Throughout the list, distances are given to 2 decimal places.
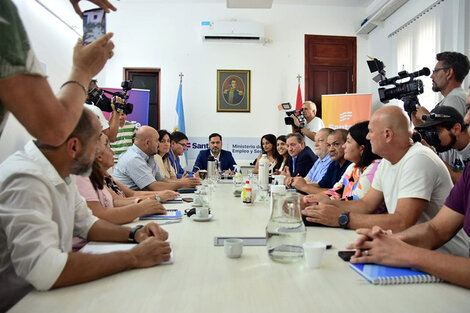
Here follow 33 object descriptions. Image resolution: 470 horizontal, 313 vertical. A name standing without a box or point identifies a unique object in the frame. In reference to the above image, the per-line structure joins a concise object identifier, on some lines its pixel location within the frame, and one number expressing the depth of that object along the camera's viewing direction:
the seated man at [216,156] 5.62
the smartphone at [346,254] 1.18
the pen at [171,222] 1.78
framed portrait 6.50
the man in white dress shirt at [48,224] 0.94
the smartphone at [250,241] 1.39
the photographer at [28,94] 0.81
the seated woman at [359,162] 2.27
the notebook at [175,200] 2.51
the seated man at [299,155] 4.46
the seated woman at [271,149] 5.39
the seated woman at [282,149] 5.10
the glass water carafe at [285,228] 1.20
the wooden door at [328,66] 6.56
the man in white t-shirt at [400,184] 1.59
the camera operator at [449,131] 2.48
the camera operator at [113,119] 3.81
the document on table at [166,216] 1.90
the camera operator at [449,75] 3.04
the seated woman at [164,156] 4.17
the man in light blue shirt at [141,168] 3.22
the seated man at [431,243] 1.00
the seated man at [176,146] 5.01
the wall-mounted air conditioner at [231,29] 6.29
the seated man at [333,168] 3.12
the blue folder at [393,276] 1.00
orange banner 5.91
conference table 0.86
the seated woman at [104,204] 1.56
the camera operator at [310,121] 5.98
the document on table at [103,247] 1.29
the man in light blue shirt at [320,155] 3.75
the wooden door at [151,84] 6.53
